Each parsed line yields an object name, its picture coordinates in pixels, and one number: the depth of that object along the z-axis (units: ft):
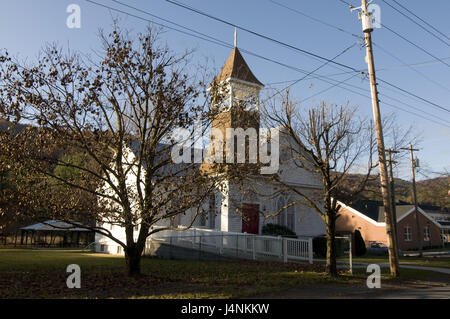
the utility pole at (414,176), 106.01
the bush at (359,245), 91.35
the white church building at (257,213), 74.02
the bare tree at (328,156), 47.14
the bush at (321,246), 76.95
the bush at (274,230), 74.69
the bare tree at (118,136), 39.01
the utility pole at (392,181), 75.10
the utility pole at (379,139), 47.57
